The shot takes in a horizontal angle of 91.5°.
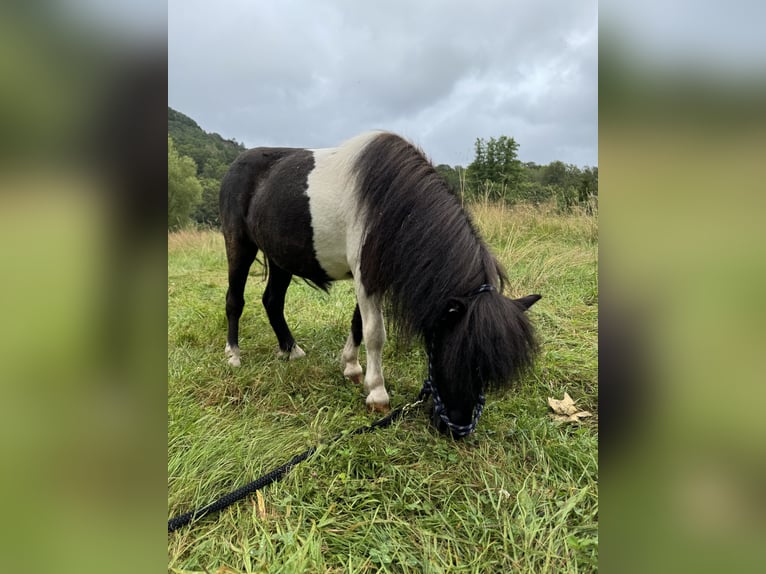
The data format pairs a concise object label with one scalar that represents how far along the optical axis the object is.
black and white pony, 1.97
